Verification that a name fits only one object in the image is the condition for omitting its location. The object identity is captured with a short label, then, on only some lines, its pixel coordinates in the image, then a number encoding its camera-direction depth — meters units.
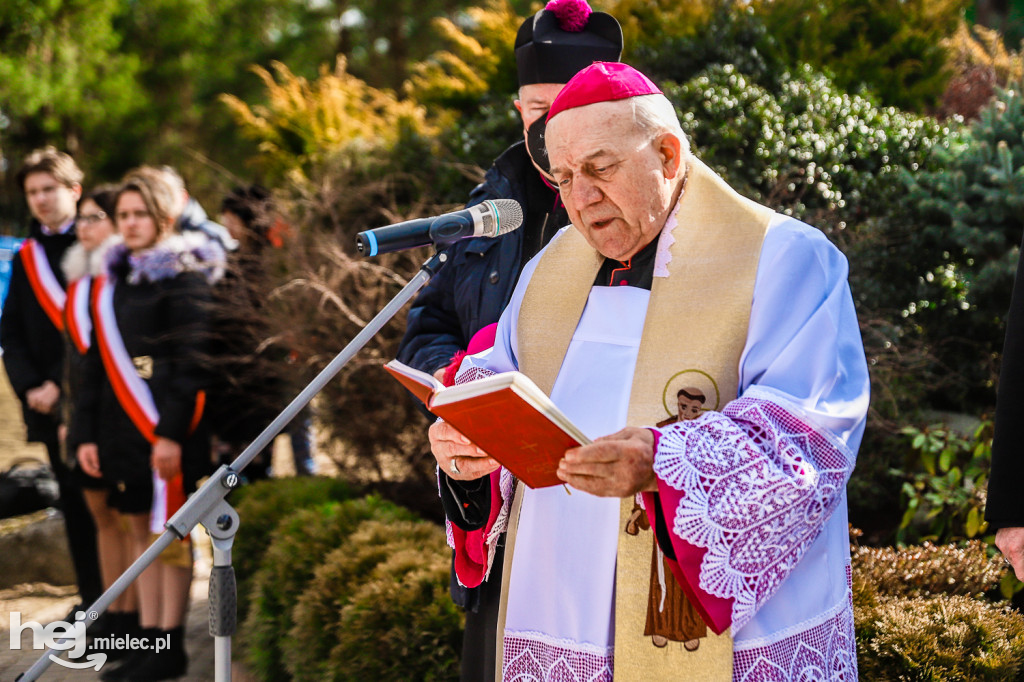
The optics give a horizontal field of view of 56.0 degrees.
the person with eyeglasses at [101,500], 4.87
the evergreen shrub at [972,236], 4.16
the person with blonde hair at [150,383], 4.59
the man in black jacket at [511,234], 2.74
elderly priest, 1.65
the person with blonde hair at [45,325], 5.43
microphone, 2.16
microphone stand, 2.26
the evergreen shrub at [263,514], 4.94
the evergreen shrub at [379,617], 3.52
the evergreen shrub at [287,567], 4.24
